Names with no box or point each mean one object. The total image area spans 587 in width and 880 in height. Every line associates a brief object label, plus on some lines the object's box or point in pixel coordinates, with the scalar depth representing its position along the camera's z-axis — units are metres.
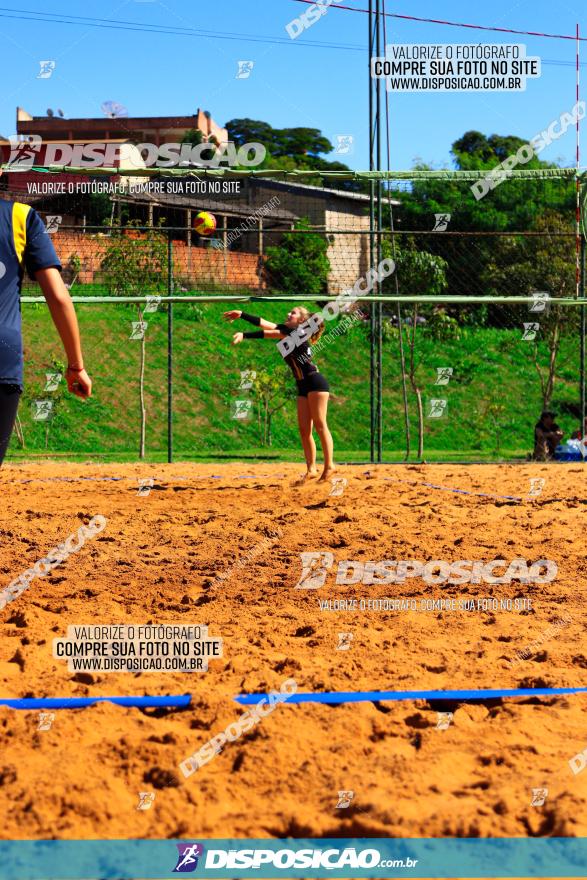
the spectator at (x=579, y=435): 14.44
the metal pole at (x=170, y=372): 14.13
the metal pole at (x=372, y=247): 13.95
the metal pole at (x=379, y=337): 13.84
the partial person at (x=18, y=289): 3.81
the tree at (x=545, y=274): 19.69
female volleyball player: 10.26
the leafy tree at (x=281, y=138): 62.88
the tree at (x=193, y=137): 49.46
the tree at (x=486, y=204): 35.28
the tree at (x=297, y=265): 19.23
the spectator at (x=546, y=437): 15.27
